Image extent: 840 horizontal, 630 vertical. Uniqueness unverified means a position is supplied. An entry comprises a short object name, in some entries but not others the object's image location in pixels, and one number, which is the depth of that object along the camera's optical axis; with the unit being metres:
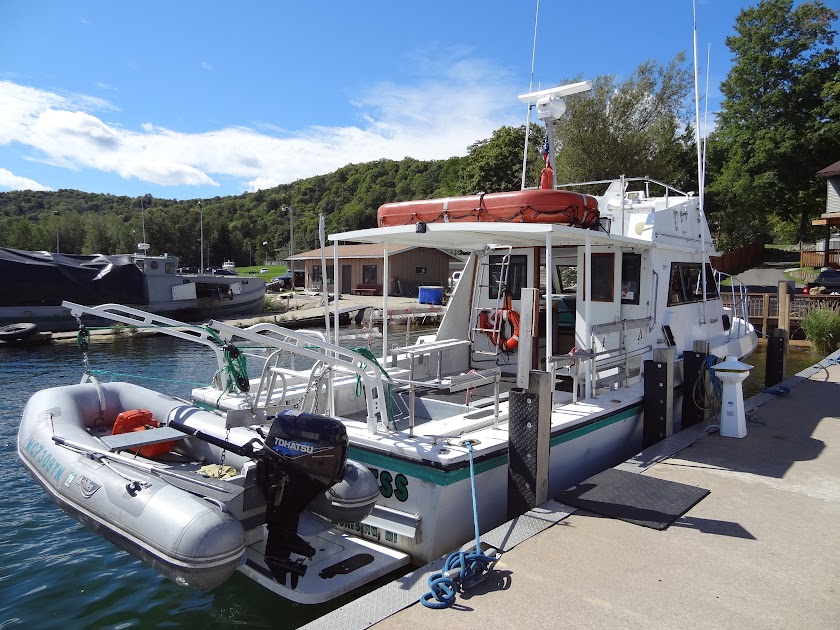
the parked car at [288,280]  46.50
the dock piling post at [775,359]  11.31
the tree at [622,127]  27.83
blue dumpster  29.98
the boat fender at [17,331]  19.68
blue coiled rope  3.49
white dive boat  4.28
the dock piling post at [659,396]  6.70
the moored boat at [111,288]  23.91
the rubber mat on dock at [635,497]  4.67
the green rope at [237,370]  5.69
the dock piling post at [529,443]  4.75
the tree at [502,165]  35.47
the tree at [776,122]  32.69
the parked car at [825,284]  20.56
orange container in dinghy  5.81
